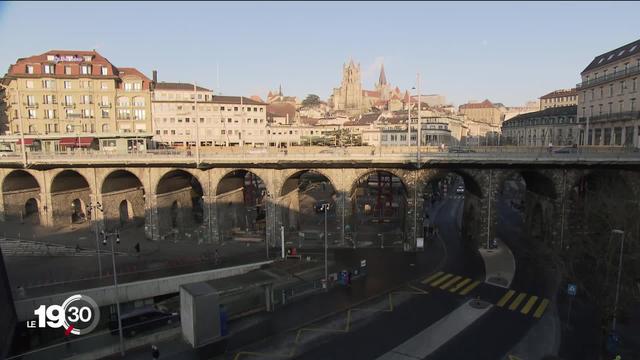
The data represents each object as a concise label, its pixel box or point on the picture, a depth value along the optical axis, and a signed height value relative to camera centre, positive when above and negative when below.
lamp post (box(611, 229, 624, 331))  25.84 -10.81
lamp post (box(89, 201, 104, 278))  54.03 -8.70
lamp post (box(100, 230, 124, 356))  25.73 -12.94
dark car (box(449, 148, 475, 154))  43.56 -0.15
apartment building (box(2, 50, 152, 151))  76.62 +11.97
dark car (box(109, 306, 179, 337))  27.56 -12.59
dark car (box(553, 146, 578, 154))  42.16 -0.11
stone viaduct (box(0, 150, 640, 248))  43.19 -4.90
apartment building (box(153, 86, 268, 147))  89.19 +8.20
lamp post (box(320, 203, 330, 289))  35.53 -11.48
